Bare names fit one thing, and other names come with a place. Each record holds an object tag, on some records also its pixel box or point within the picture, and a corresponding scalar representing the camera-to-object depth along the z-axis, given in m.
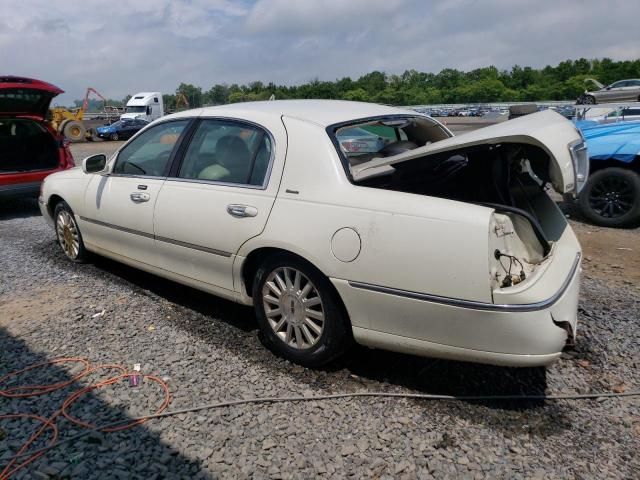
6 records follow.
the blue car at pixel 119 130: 28.56
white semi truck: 36.53
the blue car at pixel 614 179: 6.43
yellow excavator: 23.82
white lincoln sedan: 2.59
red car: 7.56
